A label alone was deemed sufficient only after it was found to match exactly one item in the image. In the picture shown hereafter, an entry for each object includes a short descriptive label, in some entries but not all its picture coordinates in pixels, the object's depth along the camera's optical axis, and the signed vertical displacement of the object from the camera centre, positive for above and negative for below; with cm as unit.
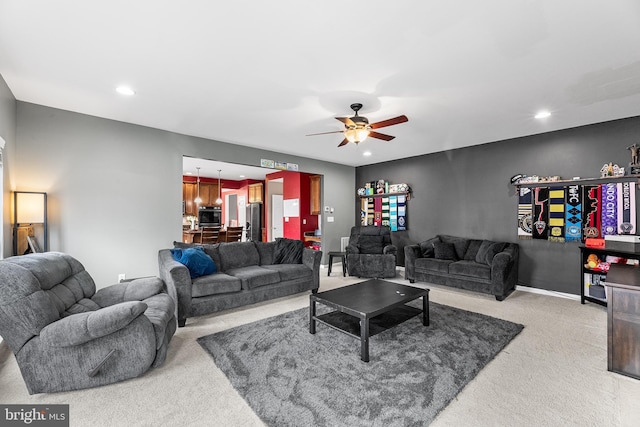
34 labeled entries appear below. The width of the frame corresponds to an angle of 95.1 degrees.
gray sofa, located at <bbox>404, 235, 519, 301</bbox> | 421 -85
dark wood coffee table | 248 -88
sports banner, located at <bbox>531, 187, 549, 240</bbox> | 448 -5
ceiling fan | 312 +93
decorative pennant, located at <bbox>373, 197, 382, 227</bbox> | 679 +0
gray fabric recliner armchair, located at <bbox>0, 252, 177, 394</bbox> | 190 -83
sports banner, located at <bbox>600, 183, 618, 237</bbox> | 387 +1
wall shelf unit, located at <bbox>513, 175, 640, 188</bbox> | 382 +41
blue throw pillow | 352 -60
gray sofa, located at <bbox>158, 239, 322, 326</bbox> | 327 -84
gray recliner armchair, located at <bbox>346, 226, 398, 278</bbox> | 545 -91
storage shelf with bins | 383 -88
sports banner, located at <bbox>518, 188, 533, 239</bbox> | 465 -6
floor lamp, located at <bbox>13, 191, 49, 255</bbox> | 304 -3
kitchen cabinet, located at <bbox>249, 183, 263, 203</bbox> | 922 +60
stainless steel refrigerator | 887 -35
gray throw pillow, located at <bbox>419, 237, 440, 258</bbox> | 541 -68
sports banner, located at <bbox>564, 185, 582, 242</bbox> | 418 -6
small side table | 572 -93
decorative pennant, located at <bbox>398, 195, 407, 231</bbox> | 634 -5
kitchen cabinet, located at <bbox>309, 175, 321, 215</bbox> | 709 +45
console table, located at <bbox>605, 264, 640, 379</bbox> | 217 -88
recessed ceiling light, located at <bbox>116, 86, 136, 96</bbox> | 289 +123
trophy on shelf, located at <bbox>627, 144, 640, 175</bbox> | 369 +64
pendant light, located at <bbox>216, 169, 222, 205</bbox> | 927 +37
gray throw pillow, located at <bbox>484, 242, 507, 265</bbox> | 453 -63
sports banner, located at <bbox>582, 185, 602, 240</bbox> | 402 -3
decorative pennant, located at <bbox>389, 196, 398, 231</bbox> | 647 -3
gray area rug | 184 -125
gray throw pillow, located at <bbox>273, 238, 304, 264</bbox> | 460 -65
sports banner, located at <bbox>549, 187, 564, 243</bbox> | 434 -6
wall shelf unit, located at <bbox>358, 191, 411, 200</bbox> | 630 +37
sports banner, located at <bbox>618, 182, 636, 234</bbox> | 374 +2
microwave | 876 -13
